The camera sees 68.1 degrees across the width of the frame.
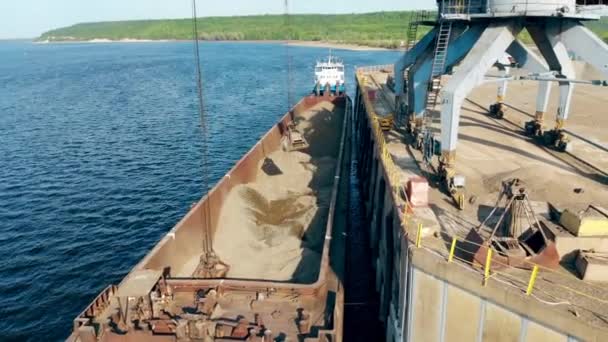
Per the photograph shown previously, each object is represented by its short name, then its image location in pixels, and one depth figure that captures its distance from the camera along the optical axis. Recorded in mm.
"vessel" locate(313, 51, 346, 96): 49906
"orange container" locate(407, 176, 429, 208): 14203
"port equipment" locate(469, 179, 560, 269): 10922
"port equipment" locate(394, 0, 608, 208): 16469
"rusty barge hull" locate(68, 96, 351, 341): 11469
